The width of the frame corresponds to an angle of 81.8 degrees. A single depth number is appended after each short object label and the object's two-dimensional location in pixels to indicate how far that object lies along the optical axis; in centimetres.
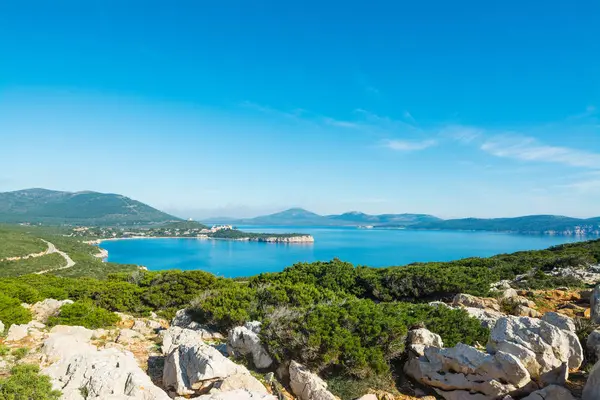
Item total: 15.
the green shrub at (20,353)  843
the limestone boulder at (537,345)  753
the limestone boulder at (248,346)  883
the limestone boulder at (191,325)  1213
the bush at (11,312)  1168
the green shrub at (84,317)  1266
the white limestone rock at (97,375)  658
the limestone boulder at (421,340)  878
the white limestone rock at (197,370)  719
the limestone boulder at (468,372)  727
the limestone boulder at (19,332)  1005
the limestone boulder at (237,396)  641
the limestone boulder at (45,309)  1368
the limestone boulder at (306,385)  746
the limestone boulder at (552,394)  673
